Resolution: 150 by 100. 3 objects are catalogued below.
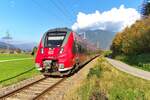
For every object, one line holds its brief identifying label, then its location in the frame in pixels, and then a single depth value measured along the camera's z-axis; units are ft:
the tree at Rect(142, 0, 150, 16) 106.40
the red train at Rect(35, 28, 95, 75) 22.26
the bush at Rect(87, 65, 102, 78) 22.33
